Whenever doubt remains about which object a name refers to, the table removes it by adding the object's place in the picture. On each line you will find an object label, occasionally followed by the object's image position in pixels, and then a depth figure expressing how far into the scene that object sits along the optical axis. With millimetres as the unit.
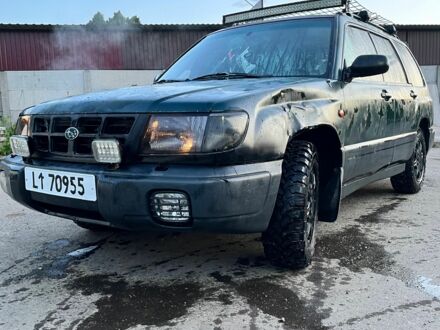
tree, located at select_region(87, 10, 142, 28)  16094
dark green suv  2051
